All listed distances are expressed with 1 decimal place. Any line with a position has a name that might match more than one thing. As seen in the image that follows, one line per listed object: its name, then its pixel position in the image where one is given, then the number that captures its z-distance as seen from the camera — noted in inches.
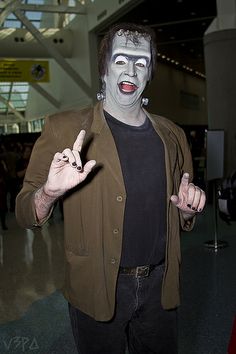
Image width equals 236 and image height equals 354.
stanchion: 202.7
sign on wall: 633.0
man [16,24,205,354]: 55.4
